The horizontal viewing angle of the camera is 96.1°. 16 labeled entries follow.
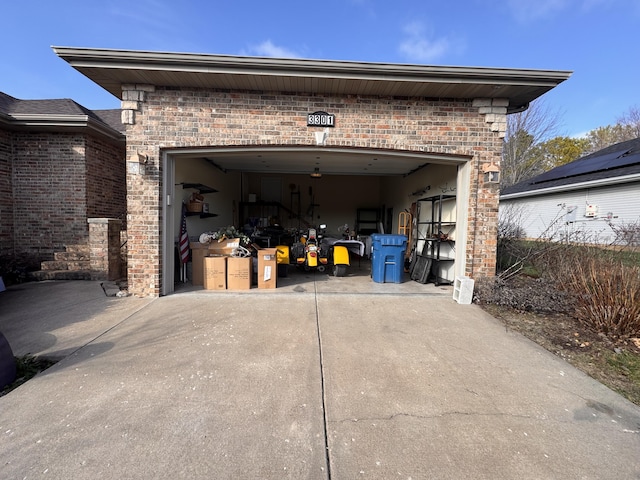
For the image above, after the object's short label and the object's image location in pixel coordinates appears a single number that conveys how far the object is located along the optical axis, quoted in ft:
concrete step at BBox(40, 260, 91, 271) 20.82
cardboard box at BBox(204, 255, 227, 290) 18.43
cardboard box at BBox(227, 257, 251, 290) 18.56
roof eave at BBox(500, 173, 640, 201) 27.58
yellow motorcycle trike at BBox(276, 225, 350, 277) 22.05
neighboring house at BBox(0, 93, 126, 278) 21.76
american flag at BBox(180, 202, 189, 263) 20.30
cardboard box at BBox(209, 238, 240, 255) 19.70
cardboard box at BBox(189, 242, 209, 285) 19.47
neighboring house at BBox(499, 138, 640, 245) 27.94
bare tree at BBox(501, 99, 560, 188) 65.87
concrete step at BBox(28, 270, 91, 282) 20.45
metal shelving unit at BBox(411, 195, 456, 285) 21.35
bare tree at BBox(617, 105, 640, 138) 66.81
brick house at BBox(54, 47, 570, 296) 15.21
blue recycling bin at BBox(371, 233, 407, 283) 21.08
